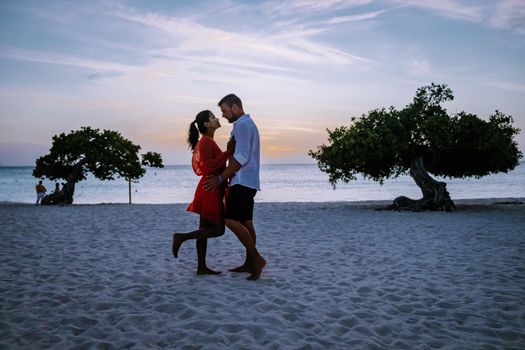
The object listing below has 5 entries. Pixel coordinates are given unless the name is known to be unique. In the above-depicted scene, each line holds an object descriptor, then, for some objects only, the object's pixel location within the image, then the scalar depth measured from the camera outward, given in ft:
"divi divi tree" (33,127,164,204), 81.00
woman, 16.84
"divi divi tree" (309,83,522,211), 54.75
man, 16.25
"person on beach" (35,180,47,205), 77.40
